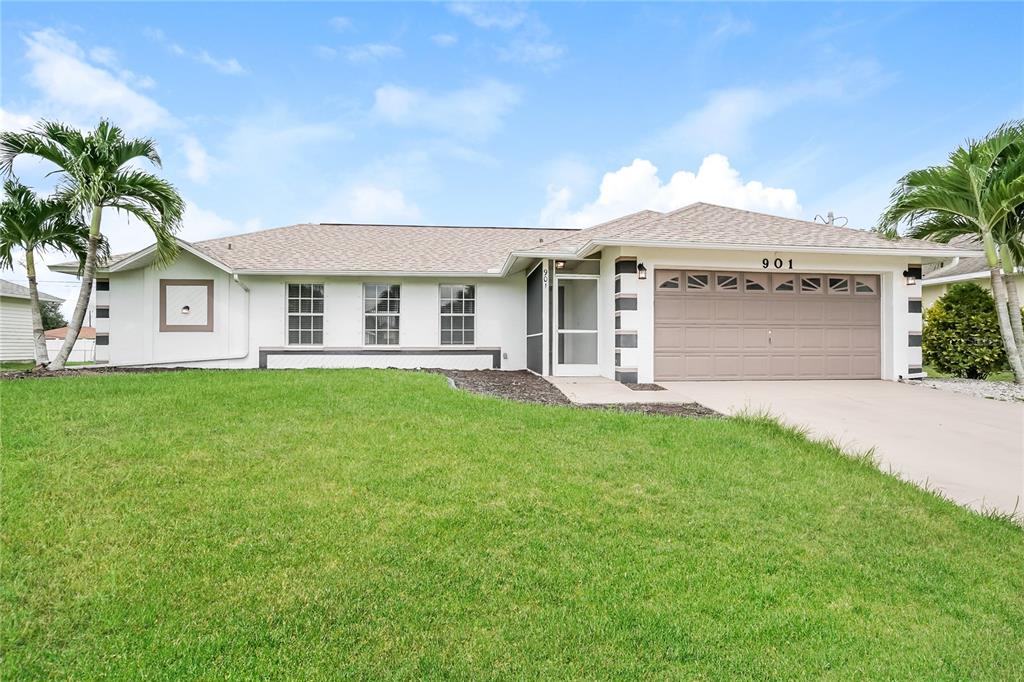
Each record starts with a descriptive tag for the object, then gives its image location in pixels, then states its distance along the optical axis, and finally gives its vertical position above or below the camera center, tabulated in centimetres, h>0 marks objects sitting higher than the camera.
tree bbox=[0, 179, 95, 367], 1089 +234
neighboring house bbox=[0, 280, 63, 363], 1839 +42
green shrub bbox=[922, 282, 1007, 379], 1261 -9
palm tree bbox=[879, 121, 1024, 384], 1037 +275
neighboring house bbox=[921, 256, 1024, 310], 1661 +184
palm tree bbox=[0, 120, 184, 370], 997 +312
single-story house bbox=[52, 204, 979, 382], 1085 +76
